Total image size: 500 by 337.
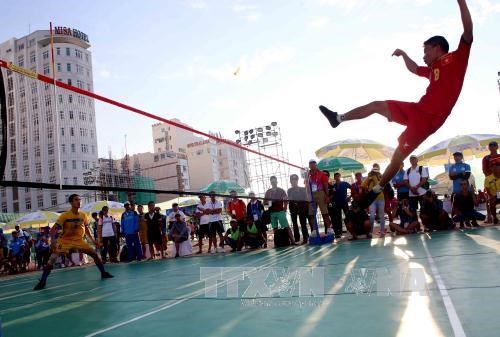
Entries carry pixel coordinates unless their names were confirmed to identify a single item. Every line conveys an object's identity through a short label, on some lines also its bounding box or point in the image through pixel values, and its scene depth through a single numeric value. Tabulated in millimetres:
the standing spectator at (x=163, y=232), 11798
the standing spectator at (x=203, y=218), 10735
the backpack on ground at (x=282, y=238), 10023
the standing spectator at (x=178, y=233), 11367
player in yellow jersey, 6867
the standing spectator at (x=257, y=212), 10422
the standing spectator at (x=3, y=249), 13141
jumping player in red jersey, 3689
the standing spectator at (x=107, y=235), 11883
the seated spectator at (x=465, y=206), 8945
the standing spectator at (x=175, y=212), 11359
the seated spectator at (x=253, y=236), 10422
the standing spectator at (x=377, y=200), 8445
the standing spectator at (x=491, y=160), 8438
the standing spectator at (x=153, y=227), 11375
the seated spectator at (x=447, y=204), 12797
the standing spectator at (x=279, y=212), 9844
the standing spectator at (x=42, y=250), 14062
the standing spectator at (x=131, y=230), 11242
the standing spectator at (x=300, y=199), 9742
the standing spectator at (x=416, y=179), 8805
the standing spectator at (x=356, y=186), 9640
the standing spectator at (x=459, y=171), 8977
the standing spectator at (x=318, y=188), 9094
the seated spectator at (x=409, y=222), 9102
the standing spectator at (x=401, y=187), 9188
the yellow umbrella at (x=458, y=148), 14898
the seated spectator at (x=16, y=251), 13794
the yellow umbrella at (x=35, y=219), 18236
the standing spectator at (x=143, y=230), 11883
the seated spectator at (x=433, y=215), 9023
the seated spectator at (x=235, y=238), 10609
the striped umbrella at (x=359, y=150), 15188
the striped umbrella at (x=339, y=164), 13016
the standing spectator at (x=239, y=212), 10656
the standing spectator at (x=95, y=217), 12778
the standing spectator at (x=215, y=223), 10844
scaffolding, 32547
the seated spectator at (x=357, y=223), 9320
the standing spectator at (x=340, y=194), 9844
